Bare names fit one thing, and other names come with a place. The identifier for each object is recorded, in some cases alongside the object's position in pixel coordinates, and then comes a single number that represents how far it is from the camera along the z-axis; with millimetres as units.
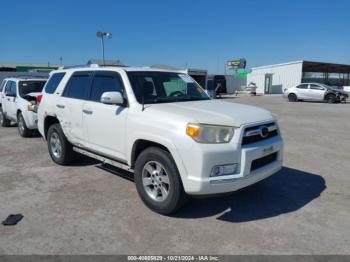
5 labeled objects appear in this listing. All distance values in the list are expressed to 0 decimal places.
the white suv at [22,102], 9016
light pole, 21059
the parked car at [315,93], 25391
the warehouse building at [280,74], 43938
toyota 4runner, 3584
